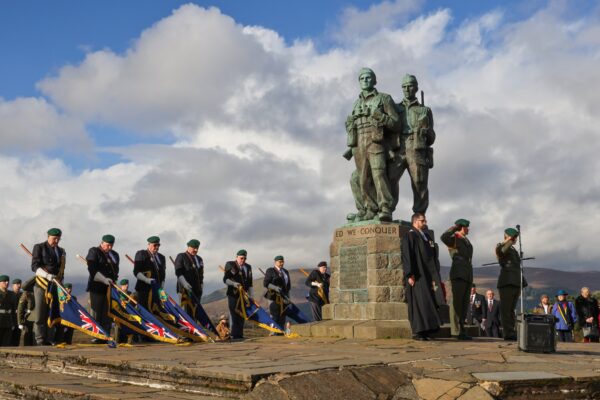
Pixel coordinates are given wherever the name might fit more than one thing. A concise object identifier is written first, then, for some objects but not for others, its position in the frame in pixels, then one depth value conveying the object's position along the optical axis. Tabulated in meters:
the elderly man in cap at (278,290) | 14.78
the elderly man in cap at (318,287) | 15.78
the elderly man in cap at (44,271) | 10.78
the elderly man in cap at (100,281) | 11.05
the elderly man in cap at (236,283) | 13.58
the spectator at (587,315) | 14.80
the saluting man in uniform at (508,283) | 10.32
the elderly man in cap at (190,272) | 12.60
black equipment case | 7.70
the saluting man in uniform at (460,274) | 10.27
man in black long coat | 9.50
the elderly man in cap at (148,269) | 11.56
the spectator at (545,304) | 16.54
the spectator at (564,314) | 15.19
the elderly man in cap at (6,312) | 13.26
